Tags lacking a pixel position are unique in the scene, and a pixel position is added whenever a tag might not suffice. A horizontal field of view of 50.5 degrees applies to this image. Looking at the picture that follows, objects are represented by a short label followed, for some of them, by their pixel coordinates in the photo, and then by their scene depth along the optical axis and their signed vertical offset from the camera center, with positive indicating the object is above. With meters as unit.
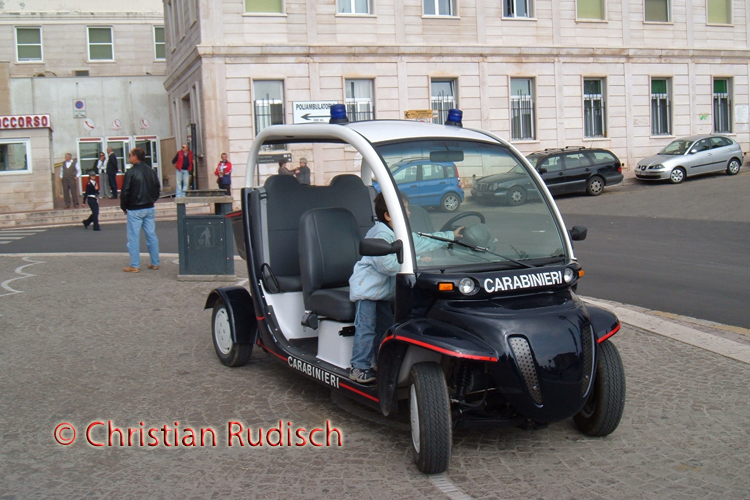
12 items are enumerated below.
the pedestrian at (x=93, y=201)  19.58 +0.02
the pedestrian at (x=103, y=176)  29.33 +0.93
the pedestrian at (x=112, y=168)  25.89 +1.06
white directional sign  17.62 +2.05
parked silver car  26.38 +0.61
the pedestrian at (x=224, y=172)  24.44 +0.74
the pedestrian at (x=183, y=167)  24.94 +0.97
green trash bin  10.56 -0.65
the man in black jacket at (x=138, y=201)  11.19 -0.02
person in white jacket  4.81 -0.67
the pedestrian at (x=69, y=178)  24.88 +0.77
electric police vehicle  4.10 -0.69
